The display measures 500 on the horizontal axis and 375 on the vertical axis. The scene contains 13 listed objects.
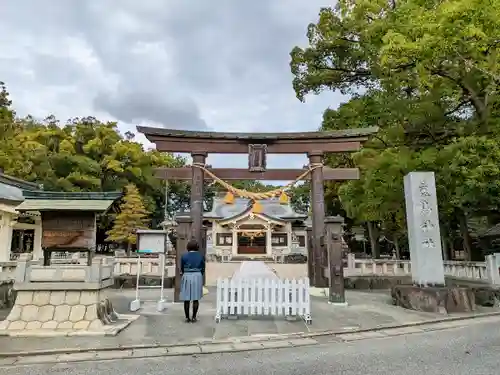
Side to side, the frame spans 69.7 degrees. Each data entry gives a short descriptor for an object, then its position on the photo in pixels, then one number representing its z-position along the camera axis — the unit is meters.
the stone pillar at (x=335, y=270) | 9.95
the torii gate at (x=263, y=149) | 11.39
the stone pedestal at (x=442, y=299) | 8.84
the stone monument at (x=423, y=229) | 9.55
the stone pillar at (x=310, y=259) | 12.54
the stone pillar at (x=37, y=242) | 15.91
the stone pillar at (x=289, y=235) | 31.65
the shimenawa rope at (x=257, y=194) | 11.58
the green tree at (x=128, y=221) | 28.00
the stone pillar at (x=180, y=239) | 10.30
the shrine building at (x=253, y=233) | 30.84
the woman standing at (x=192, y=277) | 7.36
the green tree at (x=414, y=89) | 8.52
